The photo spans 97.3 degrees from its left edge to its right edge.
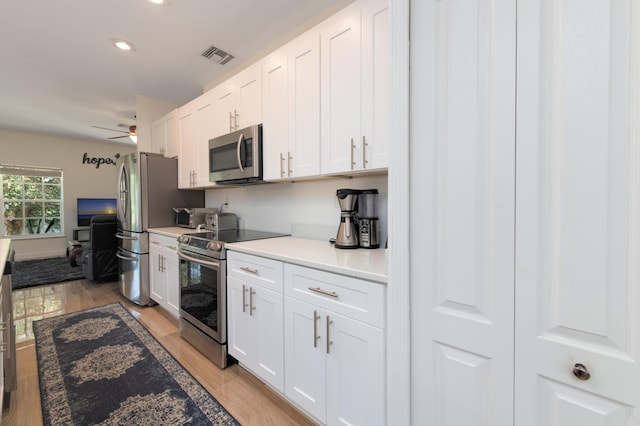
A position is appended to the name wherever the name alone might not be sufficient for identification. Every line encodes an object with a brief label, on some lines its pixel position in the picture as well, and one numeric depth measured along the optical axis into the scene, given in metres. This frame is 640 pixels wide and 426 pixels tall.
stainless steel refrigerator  3.15
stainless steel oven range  2.01
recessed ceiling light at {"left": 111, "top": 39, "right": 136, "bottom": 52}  2.53
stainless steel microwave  2.21
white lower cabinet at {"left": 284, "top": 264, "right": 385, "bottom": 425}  1.18
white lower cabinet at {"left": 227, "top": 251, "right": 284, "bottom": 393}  1.63
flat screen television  6.17
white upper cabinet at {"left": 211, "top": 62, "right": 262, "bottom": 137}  2.26
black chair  4.02
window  5.59
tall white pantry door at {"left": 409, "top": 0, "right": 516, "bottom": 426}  0.80
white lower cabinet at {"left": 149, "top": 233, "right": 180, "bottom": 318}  2.71
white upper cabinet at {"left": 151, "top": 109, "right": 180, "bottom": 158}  3.36
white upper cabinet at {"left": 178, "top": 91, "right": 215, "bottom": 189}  2.86
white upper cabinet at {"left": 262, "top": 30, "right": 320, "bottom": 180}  1.83
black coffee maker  1.76
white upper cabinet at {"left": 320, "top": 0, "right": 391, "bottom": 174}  1.49
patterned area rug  1.56
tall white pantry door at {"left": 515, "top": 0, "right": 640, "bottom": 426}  0.65
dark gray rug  4.10
